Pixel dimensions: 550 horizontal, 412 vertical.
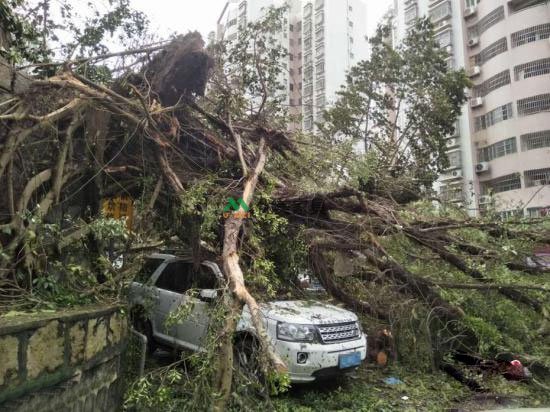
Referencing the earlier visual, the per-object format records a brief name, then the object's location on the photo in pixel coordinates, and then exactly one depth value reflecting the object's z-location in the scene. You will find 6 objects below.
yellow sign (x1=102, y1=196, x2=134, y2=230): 6.68
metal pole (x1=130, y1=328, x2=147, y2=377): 5.36
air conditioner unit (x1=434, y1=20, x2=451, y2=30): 33.78
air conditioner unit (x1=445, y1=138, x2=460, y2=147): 33.24
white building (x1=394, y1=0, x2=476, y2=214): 32.19
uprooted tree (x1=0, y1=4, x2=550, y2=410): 5.36
